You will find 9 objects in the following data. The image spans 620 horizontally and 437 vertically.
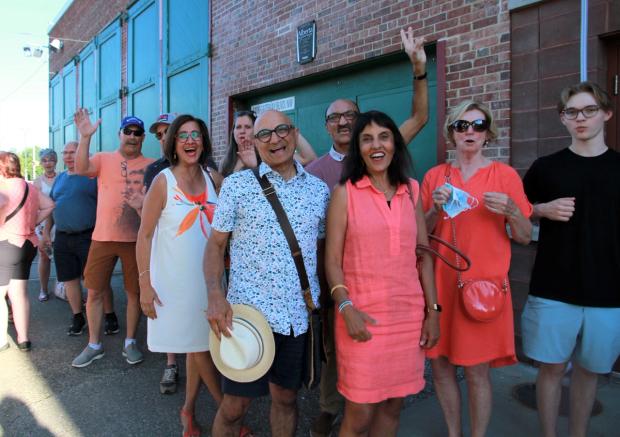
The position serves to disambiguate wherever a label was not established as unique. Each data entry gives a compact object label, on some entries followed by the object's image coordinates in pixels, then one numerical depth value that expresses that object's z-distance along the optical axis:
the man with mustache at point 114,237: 4.25
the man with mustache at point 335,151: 2.98
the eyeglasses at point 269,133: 2.29
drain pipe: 3.64
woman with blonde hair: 2.42
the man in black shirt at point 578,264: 2.40
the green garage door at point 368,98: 5.02
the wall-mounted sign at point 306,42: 5.87
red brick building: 3.82
